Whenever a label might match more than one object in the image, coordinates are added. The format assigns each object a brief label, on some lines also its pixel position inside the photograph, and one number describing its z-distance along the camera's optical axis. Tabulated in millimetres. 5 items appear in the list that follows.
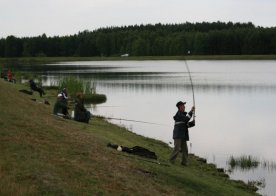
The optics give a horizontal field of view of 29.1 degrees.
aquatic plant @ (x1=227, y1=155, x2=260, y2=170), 19688
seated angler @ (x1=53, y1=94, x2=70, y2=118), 23734
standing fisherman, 16155
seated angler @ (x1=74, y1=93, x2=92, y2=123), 23144
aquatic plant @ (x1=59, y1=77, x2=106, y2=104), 43594
